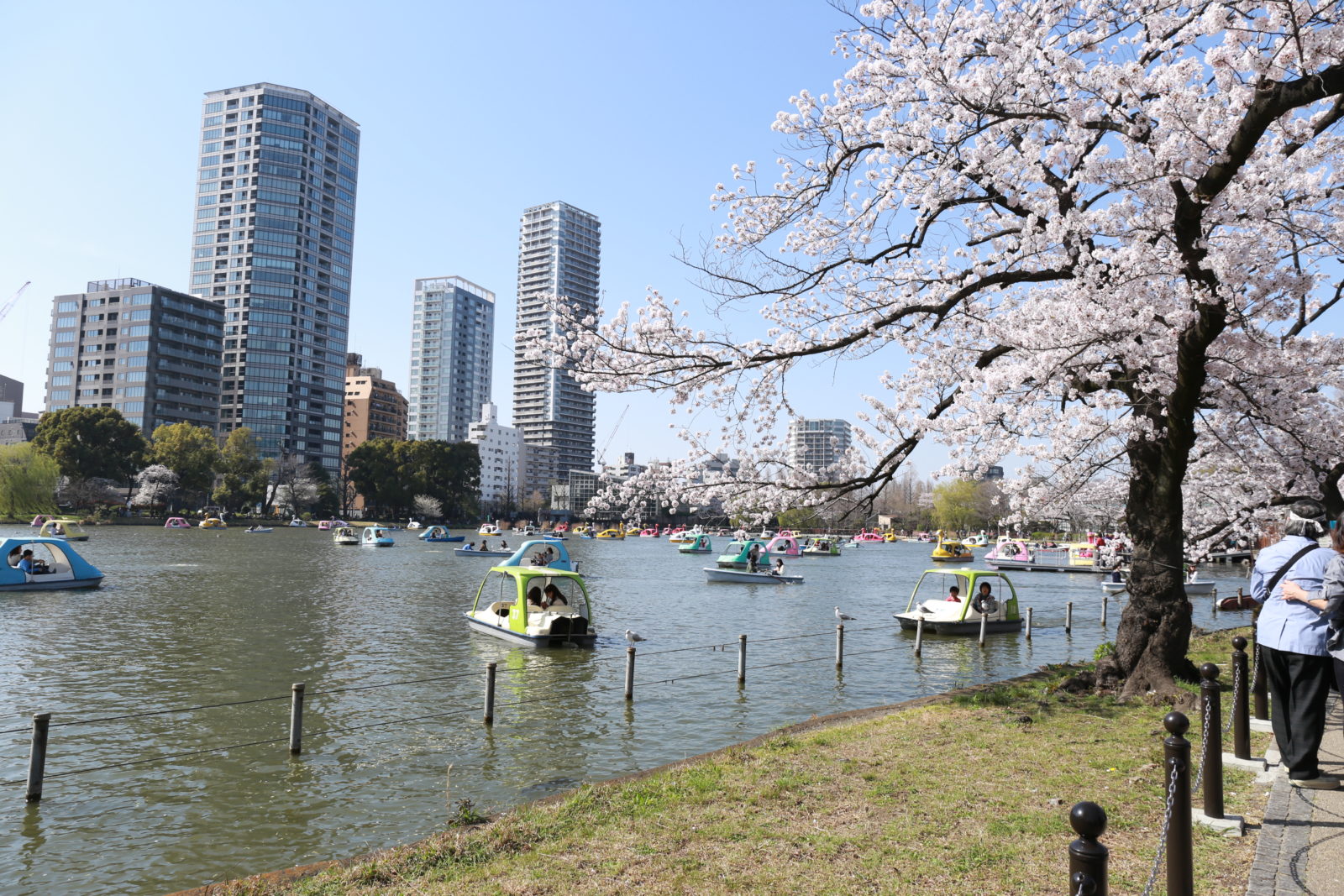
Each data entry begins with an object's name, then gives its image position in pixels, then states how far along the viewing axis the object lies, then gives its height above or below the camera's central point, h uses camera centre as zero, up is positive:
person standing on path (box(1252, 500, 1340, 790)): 7.13 -1.23
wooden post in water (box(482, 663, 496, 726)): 13.65 -3.46
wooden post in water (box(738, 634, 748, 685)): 17.88 -3.44
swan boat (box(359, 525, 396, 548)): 76.69 -4.37
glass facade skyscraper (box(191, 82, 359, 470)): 154.38 +43.80
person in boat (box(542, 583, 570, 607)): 23.50 -2.88
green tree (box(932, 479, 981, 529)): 141.75 +0.10
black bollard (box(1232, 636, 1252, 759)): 8.26 -2.02
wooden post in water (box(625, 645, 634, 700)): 15.82 -3.38
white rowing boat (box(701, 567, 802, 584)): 48.88 -4.46
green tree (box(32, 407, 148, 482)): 90.31 +4.87
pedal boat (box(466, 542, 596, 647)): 22.12 -3.40
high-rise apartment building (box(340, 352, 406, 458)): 175.75 +18.92
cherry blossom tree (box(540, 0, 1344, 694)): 8.88 +3.35
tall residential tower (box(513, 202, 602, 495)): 155.25 +50.50
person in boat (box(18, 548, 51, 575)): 33.53 -3.30
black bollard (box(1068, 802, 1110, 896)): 3.56 -1.51
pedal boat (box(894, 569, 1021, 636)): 26.38 -3.48
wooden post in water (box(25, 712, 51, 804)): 9.91 -3.44
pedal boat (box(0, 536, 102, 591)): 33.19 -3.59
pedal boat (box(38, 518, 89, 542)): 56.26 -3.64
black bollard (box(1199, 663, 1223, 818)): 6.41 -1.86
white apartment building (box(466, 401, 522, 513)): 191.35 -2.25
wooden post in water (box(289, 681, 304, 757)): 12.20 -3.52
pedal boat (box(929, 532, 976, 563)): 84.44 -4.72
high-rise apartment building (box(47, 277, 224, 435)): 128.50 +21.63
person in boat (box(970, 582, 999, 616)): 27.02 -3.12
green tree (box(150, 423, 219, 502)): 103.06 +4.43
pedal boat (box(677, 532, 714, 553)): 91.45 -5.20
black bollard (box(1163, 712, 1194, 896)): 4.82 -1.93
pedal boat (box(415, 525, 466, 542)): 86.88 -4.20
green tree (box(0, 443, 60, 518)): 76.81 +0.25
